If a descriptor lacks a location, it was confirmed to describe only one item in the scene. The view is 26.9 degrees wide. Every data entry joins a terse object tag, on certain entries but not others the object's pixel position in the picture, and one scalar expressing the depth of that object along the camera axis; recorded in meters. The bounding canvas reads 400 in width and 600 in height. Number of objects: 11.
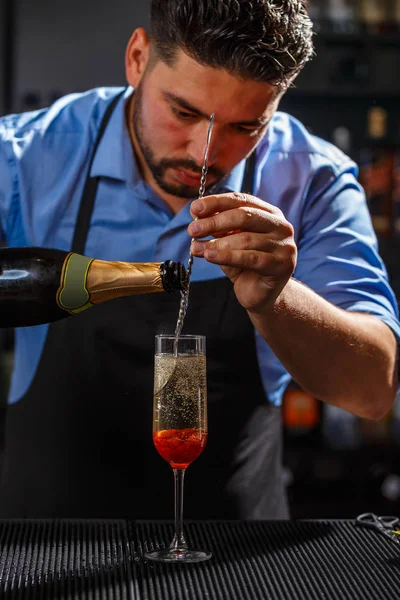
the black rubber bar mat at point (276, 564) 1.07
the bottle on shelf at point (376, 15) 3.32
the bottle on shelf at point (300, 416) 3.32
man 1.70
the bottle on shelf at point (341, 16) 3.28
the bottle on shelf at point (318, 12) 3.27
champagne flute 1.29
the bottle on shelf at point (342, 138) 3.25
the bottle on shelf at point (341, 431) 3.30
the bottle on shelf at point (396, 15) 3.31
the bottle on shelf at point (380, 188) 3.11
